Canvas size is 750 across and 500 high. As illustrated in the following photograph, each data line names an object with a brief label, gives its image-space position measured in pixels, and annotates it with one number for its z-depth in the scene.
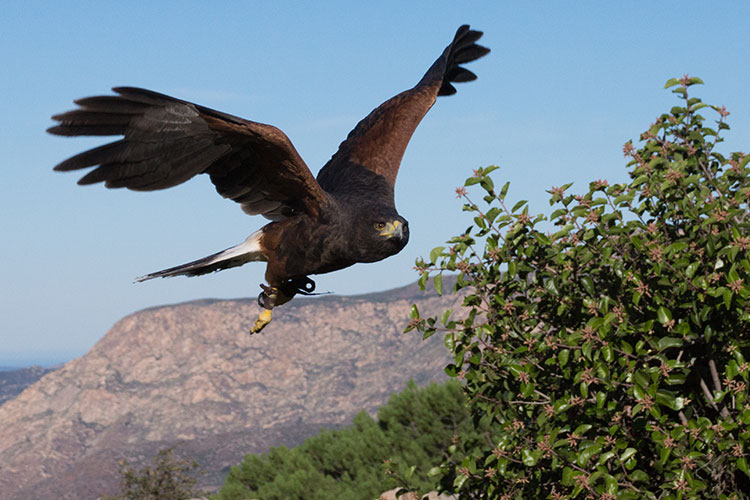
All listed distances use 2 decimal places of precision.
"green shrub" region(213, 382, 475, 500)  23.02
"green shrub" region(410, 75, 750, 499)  8.26
